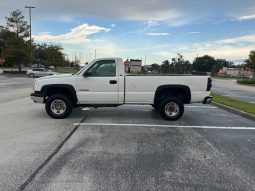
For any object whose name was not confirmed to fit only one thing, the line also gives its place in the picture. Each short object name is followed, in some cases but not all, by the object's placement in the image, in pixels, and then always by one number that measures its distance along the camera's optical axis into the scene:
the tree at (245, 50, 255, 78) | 39.75
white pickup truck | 6.01
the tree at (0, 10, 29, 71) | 32.45
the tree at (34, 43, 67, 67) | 50.54
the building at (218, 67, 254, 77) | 61.92
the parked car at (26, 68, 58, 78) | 28.63
